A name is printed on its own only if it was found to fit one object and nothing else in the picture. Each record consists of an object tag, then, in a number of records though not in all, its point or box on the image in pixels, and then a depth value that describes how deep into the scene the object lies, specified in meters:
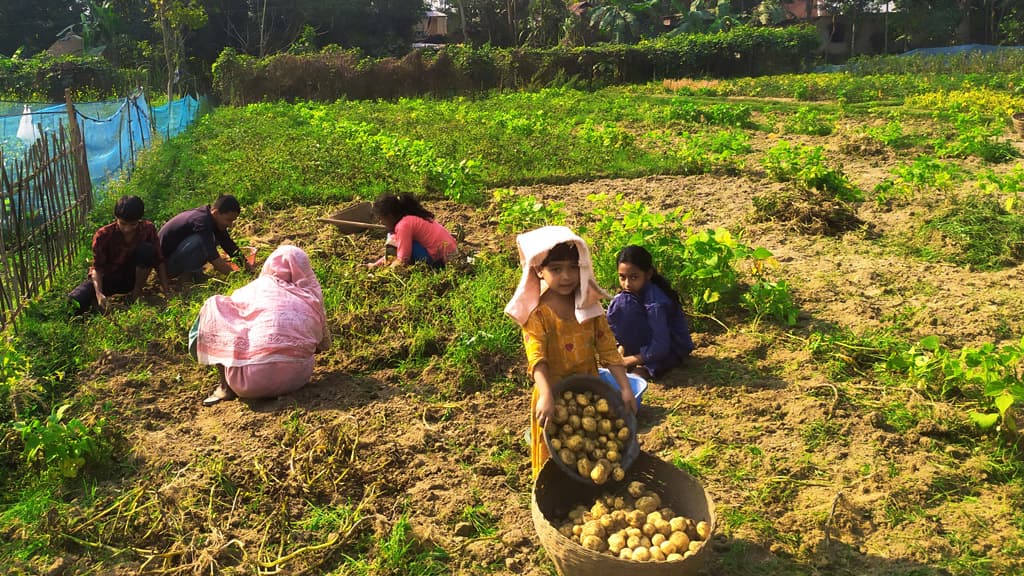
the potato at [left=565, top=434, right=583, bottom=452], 2.98
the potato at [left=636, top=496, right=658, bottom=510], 2.89
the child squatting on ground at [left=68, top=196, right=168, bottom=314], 5.74
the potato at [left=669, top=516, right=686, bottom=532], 2.72
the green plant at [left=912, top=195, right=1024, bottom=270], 6.15
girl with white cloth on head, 3.06
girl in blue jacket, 4.36
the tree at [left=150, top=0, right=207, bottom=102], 22.52
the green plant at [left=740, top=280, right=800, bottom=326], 5.04
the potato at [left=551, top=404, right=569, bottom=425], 3.05
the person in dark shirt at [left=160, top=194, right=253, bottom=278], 6.23
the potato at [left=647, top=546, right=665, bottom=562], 2.55
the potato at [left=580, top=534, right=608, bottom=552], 2.63
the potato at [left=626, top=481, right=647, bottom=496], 2.99
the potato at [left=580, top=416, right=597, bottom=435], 3.04
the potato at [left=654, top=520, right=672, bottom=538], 2.73
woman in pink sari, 4.31
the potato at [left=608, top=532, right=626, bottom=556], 2.64
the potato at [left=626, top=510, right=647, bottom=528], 2.79
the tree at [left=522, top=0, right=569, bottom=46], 42.41
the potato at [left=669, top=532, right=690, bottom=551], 2.60
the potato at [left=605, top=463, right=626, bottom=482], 2.94
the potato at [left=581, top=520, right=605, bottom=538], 2.70
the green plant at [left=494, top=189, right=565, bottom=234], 6.83
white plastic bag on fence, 9.59
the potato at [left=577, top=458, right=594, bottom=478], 2.93
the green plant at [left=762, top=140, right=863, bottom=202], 8.09
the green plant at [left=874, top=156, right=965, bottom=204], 7.72
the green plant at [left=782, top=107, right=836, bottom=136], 13.23
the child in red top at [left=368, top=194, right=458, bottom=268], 6.23
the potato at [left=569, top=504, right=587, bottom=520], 2.92
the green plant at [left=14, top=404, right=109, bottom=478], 3.53
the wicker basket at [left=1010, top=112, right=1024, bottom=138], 11.63
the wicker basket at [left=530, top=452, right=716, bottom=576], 2.46
